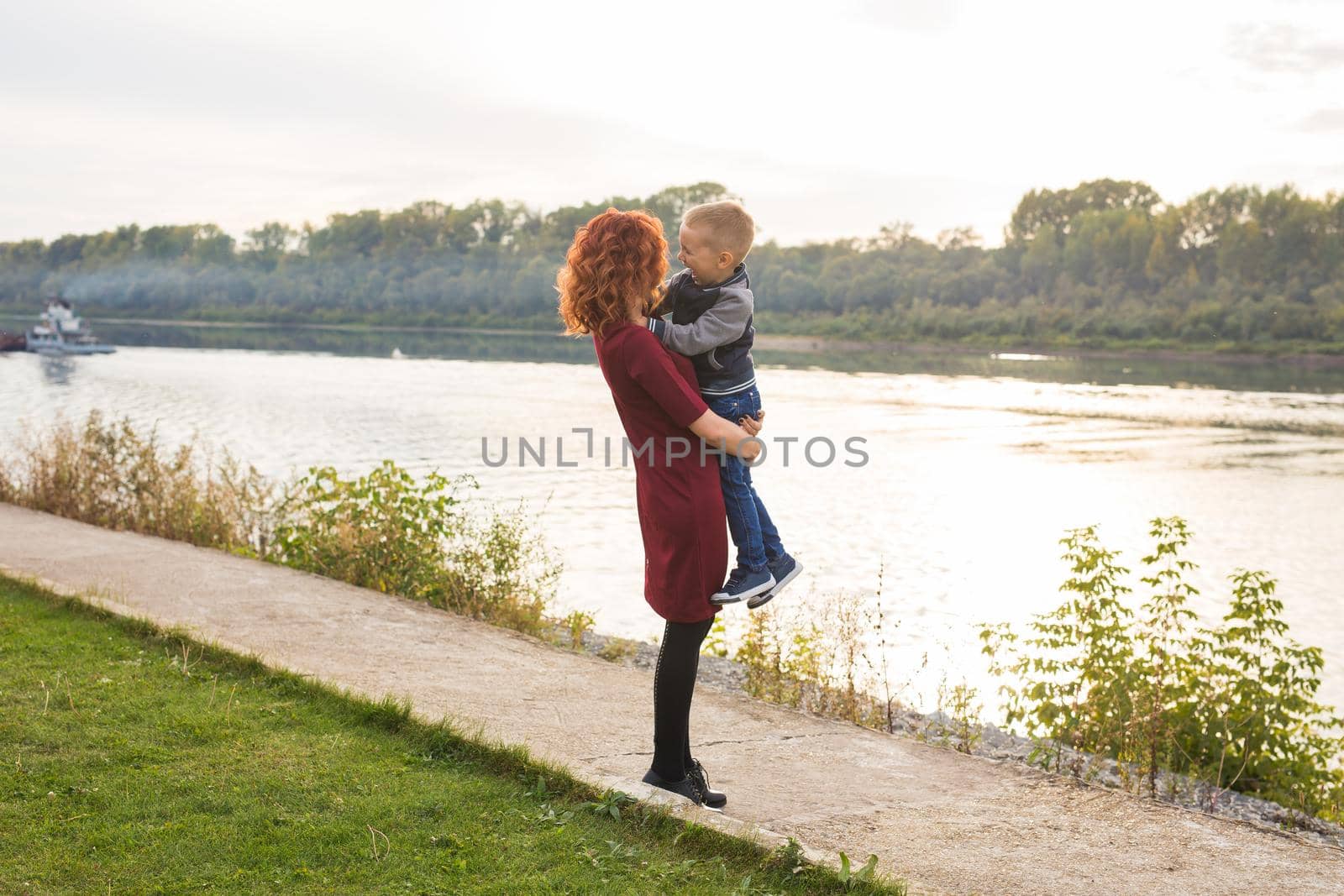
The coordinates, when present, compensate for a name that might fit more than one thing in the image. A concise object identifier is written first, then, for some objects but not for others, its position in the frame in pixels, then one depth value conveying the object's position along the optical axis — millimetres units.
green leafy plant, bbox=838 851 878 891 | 3619
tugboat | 57469
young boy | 3627
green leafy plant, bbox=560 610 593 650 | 7793
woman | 3674
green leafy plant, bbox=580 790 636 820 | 4055
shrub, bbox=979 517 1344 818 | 6594
